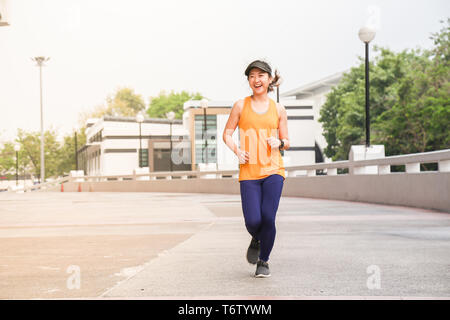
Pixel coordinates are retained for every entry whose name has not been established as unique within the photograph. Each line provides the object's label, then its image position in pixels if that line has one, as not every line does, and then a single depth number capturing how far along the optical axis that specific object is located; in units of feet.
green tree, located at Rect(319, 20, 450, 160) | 138.82
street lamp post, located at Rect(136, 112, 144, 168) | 152.66
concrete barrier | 44.86
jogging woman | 18.63
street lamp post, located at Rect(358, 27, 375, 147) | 63.62
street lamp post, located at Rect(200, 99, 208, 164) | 120.96
